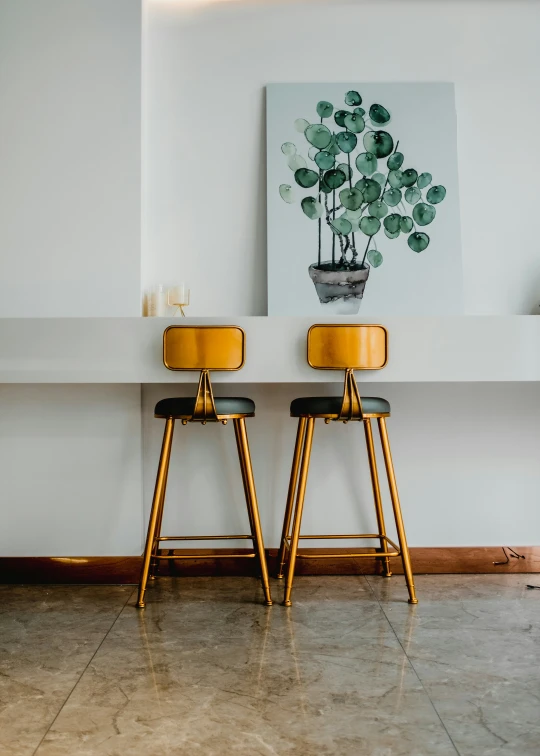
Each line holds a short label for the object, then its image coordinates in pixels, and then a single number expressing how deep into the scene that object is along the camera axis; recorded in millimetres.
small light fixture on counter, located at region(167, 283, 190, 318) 2781
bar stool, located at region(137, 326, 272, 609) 2375
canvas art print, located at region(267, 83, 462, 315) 2941
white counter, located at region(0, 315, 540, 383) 2488
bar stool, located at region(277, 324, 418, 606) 2391
